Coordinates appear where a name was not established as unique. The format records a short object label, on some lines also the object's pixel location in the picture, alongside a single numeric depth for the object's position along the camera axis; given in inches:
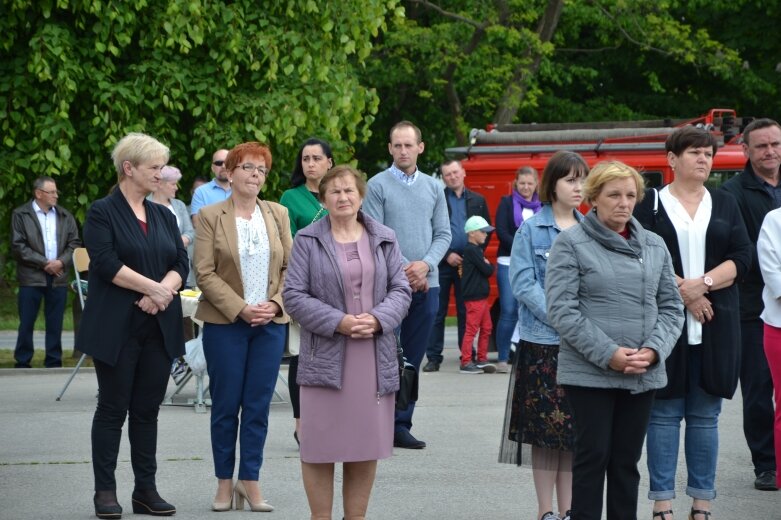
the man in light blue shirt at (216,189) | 875.0
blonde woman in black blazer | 505.3
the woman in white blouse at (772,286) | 497.4
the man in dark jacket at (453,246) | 1015.0
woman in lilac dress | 444.3
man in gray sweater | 643.7
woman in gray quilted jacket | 417.5
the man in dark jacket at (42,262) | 1040.7
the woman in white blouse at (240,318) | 519.5
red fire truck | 1209.7
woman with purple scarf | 987.6
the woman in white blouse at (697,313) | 471.1
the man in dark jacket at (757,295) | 560.5
